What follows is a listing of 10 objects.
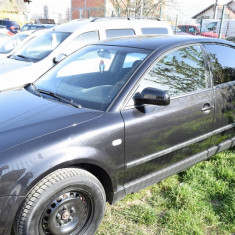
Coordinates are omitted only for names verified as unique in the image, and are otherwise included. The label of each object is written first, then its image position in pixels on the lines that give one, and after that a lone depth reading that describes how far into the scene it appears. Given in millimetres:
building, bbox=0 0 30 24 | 38281
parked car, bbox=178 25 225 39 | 19719
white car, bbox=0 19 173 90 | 5258
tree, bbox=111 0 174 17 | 15398
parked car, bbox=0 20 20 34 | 23828
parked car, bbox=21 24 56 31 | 12973
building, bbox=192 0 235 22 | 46244
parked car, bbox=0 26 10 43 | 13319
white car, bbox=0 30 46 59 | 7073
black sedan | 1949
